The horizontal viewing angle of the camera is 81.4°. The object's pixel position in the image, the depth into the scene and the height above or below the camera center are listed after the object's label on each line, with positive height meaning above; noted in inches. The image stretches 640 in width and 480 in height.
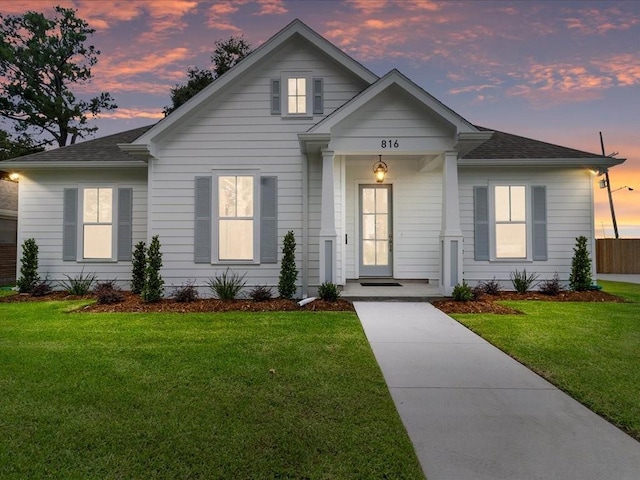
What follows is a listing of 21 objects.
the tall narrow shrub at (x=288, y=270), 315.3 -17.1
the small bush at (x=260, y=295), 311.0 -37.8
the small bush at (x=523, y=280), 350.6 -29.3
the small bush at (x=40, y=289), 348.2 -37.9
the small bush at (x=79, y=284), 353.1 -33.5
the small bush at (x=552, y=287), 337.4 -34.0
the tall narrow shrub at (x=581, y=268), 347.3 -16.8
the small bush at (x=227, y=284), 318.0 -30.4
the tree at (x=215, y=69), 792.9 +398.8
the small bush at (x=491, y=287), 347.9 -35.5
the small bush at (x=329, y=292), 291.7 -33.5
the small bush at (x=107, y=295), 301.9 -37.8
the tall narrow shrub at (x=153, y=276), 307.1 -22.0
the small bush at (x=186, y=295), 311.7 -38.2
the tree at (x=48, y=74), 790.5 +389.5
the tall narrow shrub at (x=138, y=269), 339.3 -18.0
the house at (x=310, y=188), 308.5 +61.0
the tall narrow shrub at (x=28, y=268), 359.6 -18.1
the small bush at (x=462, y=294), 295.4 -34.9
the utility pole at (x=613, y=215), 952.4 +90.8
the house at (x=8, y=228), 468.1 +29.8
